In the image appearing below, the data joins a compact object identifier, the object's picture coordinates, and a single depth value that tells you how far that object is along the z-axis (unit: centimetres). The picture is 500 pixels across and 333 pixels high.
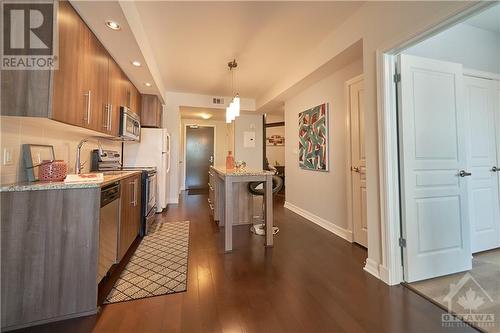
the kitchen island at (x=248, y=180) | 248
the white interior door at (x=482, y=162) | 244
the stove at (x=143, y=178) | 271
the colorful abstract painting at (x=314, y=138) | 333
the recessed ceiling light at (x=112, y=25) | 188
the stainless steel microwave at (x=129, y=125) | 288
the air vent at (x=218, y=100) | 523
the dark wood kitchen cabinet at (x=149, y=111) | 409
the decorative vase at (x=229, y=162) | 334
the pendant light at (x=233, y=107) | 311
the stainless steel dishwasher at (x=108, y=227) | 163
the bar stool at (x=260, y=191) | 316
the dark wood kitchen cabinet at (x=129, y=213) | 215
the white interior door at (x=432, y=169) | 184
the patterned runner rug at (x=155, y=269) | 172
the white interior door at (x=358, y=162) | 260
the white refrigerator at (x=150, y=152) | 387
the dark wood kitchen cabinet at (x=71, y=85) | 141
